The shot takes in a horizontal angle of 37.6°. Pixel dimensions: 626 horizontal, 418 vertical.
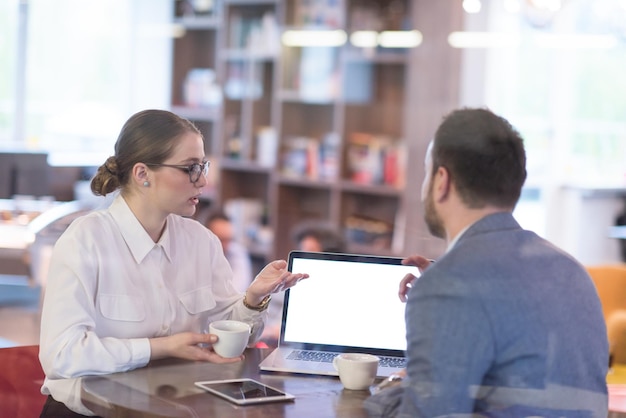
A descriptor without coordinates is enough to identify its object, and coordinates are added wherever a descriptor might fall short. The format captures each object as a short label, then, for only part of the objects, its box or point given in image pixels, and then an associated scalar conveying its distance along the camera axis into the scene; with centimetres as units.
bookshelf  483
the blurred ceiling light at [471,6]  443
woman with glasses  176
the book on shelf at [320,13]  505
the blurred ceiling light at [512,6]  458
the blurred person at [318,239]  369
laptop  187
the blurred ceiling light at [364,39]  494
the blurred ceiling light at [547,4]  459
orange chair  354
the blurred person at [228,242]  371
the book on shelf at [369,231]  489
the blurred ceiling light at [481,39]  437
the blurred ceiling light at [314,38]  506
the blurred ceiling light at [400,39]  457
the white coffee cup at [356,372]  166
